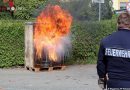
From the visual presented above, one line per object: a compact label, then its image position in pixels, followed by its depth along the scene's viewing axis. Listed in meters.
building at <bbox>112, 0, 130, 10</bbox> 47.03
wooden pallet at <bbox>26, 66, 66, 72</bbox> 13.24
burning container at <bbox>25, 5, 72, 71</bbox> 13.23
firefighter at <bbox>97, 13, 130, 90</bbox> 5.04
